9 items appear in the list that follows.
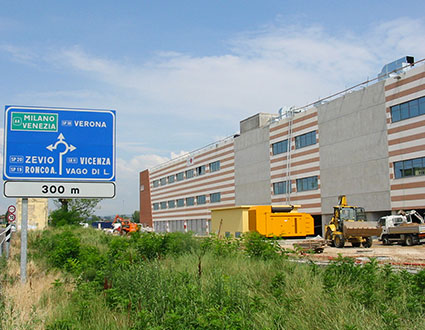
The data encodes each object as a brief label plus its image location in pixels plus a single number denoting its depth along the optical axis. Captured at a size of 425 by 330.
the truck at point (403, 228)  28.44
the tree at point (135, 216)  173.38
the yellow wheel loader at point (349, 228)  26.75
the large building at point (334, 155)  34.09
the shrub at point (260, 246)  11.21
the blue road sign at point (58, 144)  10.20
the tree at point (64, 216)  42.66
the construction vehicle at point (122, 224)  52.97
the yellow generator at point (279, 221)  32.00
